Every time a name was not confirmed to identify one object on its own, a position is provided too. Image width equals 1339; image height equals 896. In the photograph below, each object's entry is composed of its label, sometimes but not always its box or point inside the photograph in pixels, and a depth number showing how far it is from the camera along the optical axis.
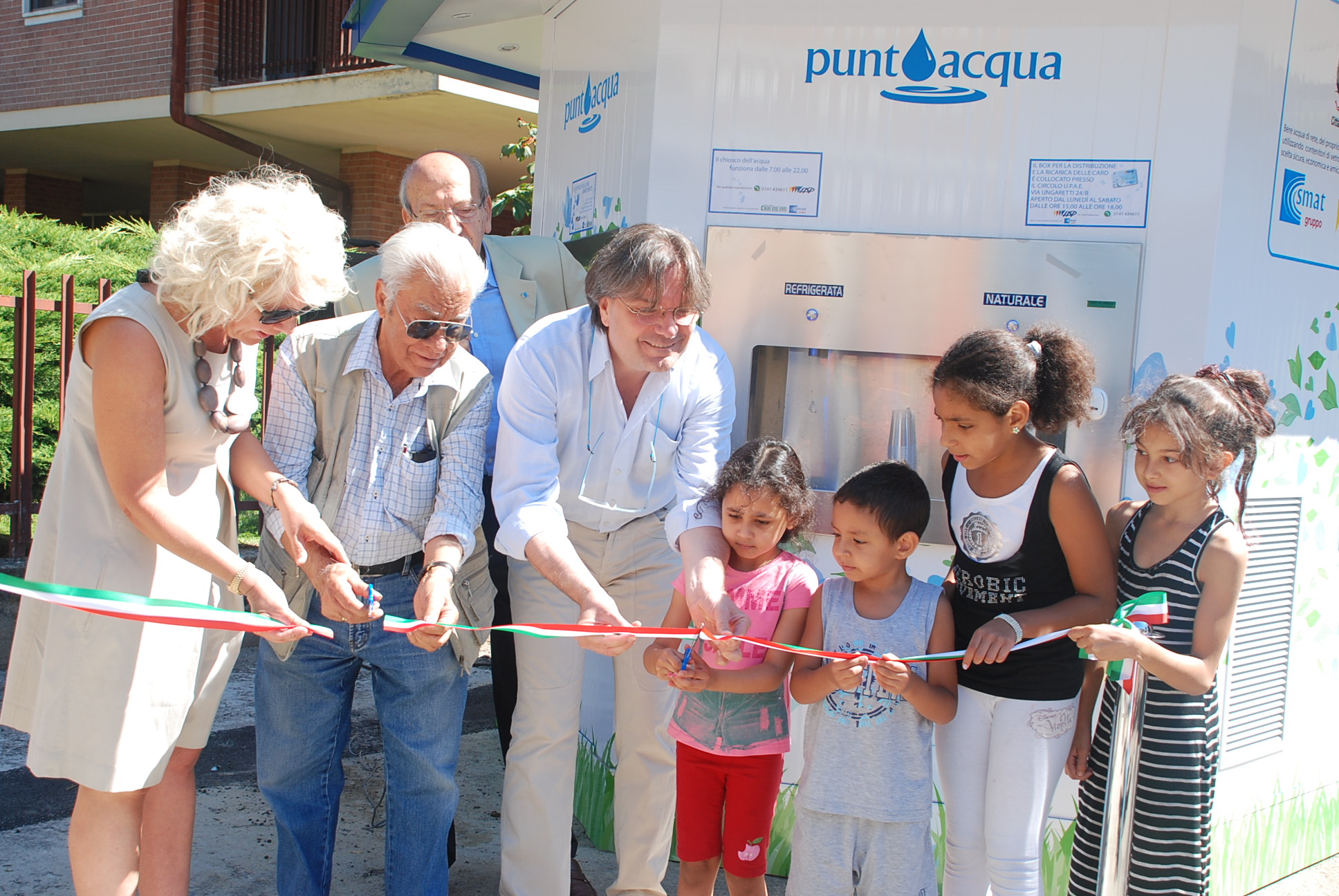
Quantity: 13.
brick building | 10.88
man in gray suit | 3.35
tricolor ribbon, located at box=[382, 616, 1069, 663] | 2.49
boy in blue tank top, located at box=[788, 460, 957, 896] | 2.53
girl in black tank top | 2.51
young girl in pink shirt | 2.72
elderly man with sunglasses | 2.63
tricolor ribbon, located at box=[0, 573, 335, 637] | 2.04
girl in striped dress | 2.45
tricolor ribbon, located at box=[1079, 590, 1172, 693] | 2.39
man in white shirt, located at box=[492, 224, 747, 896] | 2.71
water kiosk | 3.23
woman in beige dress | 2.29
